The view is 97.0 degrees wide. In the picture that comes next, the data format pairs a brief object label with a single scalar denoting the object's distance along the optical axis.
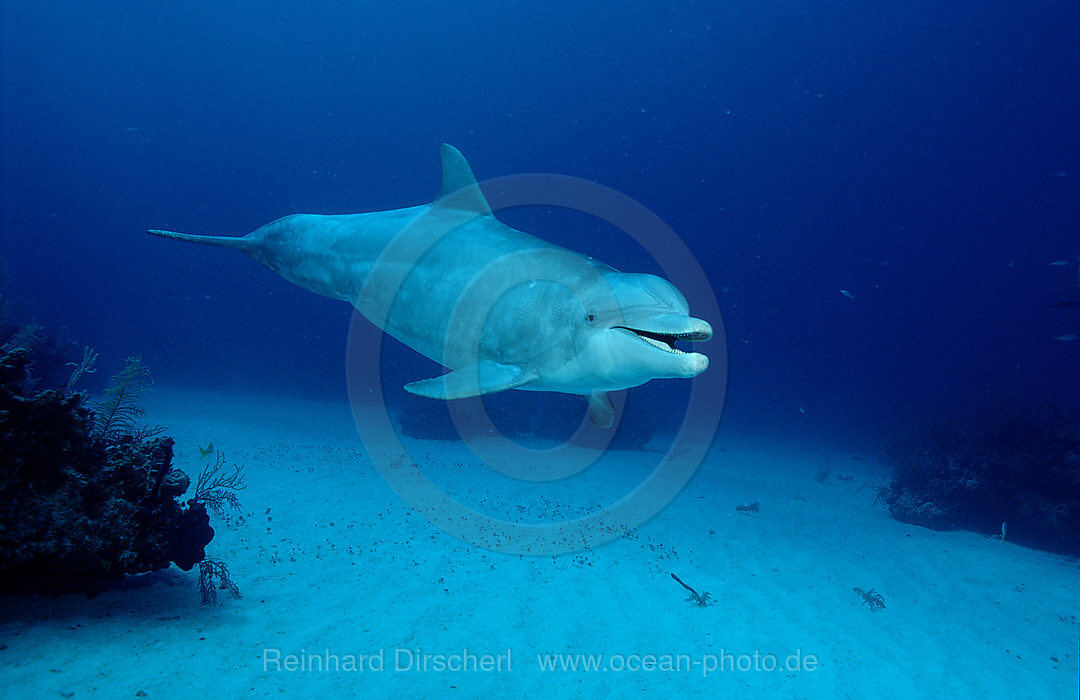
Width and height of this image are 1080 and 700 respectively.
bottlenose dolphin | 3.21
